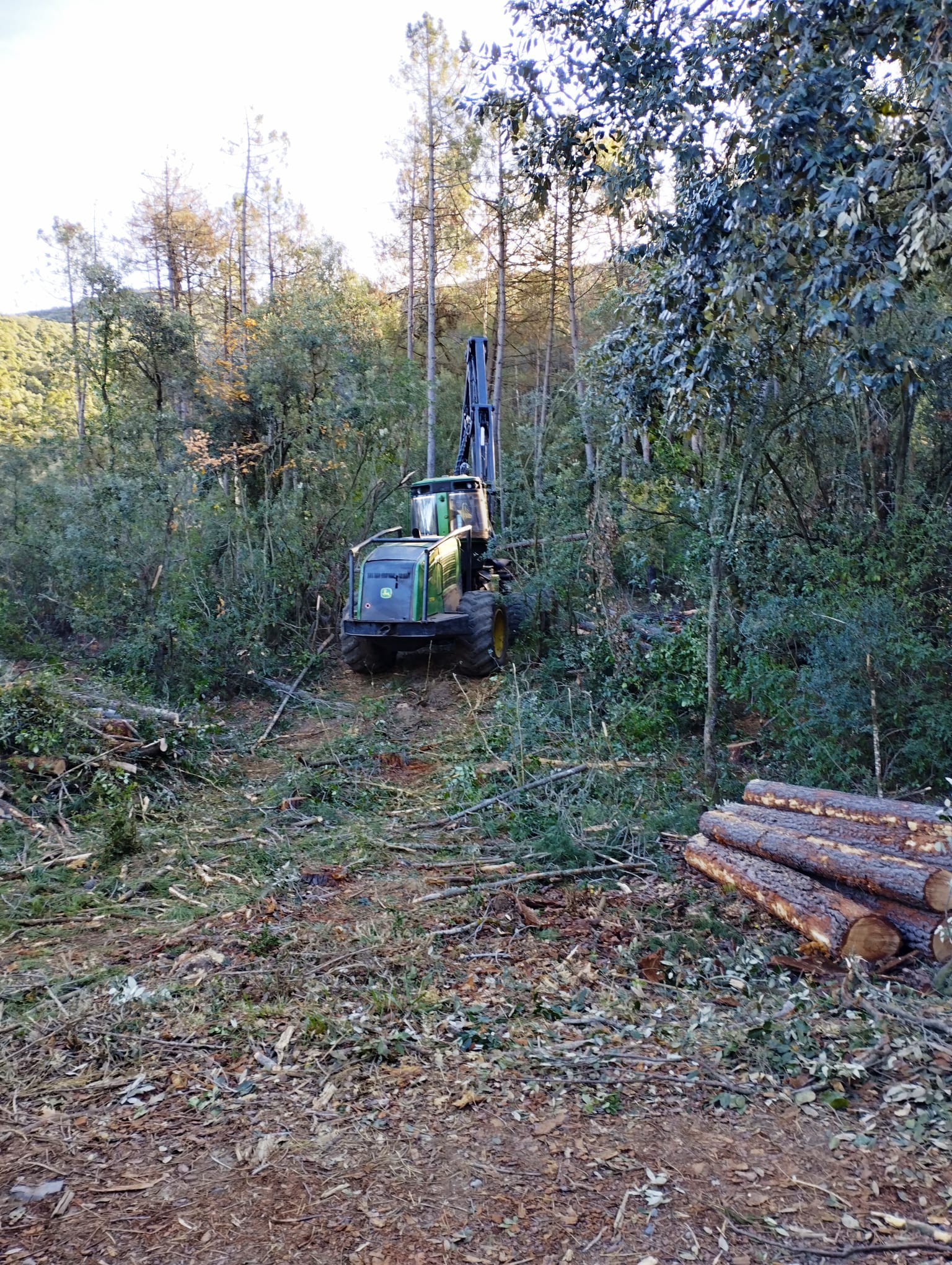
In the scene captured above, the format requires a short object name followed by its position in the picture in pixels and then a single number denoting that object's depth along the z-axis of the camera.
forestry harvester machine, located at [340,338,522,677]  10.26
